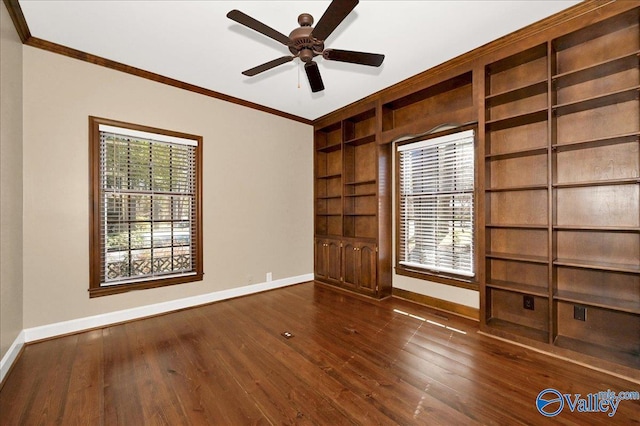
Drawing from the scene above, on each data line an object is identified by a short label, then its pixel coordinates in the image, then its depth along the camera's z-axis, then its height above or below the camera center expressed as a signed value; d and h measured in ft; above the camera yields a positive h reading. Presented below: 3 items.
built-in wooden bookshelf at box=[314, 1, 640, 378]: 7.41 +1.17
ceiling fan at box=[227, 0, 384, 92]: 5.83 +4.34
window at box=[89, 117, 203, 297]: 9.87 +0.27
